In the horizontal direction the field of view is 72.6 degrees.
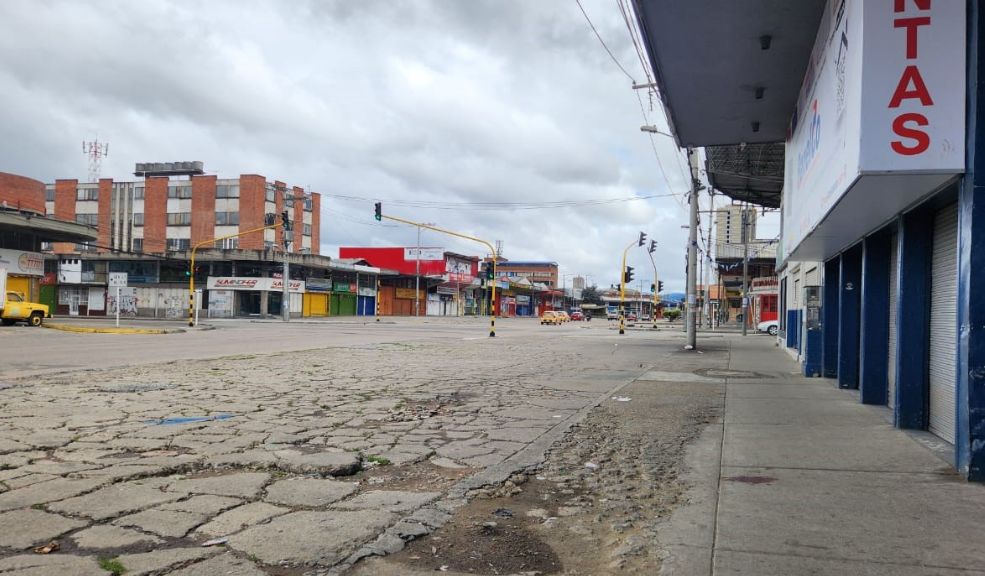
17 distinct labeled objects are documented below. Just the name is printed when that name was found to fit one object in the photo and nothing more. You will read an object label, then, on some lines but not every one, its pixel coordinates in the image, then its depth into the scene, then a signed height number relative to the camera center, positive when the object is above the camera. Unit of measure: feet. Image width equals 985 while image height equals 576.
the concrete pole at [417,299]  246.15 -0.67
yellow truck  103.45 -3.38
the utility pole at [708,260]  113.95 +10.83
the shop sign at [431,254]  264.31 +17.48
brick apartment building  226.79 +28.88
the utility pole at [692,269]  74.43 +4.09
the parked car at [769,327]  133.08 -4.11
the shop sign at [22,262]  124.67 +4.85
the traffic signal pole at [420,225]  100.80 +10.99
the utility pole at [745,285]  126.21 +4.30
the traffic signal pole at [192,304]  127.74 -2.38
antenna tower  229.25 +48.17
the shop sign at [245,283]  182.91 +2.76
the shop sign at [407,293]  253.85 +1.63
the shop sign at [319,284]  200.34 +3.31
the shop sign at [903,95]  16.30 +5.42
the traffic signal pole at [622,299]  125.41 +0.77
